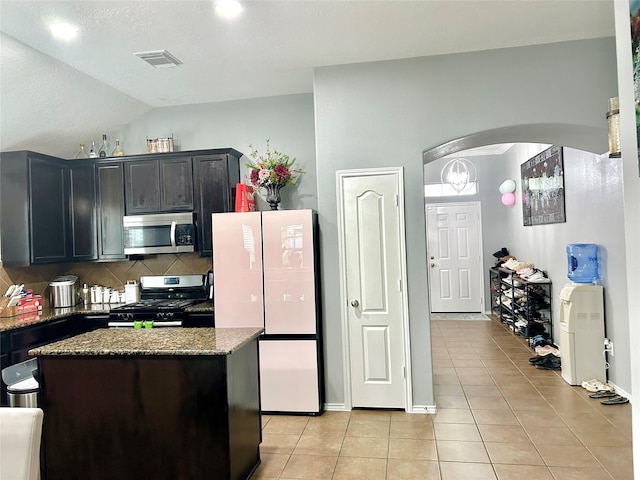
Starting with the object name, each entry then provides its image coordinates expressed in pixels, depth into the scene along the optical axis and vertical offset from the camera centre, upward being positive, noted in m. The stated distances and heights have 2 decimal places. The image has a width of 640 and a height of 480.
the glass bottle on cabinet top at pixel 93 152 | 4.53 +1.13
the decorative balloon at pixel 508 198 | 6.95 +0.68
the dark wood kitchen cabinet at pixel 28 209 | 3.88 +0.45
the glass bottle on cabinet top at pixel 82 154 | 4.67 +1.13
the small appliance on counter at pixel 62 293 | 4.43 -0.42
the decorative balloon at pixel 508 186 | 6.87 +0.87
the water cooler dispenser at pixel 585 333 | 3.99 -0.94
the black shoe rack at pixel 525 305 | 5.46 -0.94
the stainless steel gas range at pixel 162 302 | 3.85 -0.52
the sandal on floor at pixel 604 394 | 3.72 -1.43
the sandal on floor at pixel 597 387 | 3.83 -1.41
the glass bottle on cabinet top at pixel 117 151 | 4.48 +1.12
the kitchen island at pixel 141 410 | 2.27 -0.89
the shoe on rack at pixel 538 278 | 5.42 -0.53
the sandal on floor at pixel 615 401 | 3.56 -1.43
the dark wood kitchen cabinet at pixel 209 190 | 4.19 +0.60
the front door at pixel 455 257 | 7.80 -0.31
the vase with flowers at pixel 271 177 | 3.93 +0.67
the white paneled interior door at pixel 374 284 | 3.64 -0.36
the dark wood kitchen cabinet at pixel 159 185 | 4.24 +0.68
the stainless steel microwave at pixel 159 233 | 4.18 +0.18
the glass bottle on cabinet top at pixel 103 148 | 4.53 +1.16
